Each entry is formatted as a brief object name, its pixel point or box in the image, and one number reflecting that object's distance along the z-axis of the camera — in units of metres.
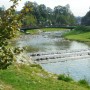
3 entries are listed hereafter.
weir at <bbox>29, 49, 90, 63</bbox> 34.84
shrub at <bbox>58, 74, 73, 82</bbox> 14.95
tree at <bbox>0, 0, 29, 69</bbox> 6.88
